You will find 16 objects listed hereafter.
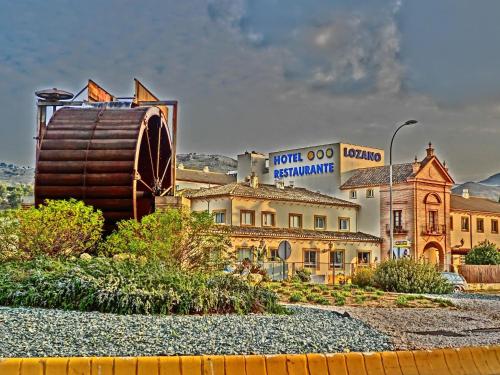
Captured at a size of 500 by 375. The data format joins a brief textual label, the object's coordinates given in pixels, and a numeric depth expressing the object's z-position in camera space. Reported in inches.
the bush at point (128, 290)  495.8
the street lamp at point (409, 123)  1761.8
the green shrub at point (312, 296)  781.7
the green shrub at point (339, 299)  753.6
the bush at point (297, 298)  768.9
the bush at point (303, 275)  1513.5
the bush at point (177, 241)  670.5
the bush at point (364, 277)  1075.9
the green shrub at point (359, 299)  765.3
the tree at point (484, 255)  1956.2
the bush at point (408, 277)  1002.7
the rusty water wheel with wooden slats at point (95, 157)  928.3
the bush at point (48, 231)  700.0
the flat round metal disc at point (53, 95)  1116.5
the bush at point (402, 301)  752.5
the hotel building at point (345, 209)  2053.4
